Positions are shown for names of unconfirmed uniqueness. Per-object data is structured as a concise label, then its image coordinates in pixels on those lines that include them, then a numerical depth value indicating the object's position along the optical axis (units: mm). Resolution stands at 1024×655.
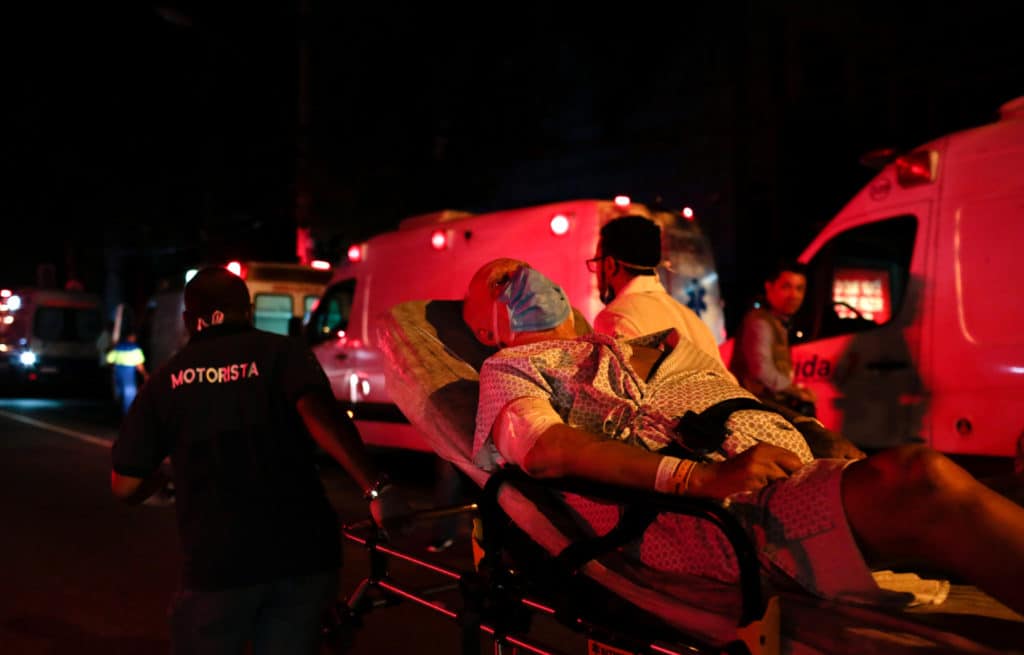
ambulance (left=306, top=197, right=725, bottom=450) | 7605
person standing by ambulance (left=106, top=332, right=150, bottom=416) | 15008
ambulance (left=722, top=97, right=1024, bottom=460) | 5406
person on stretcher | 2365
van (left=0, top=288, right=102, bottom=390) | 22594
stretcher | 2371
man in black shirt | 2678
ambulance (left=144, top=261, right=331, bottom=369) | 13883
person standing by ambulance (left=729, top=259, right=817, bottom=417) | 5828
